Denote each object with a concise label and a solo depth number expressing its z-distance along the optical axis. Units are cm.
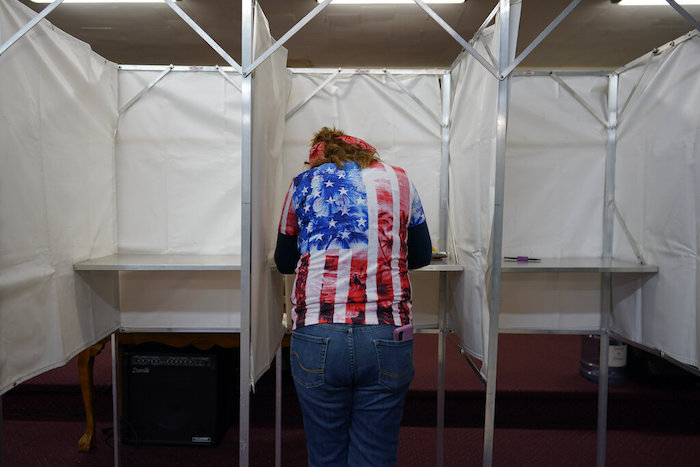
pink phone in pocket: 128
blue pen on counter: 212
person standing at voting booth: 126
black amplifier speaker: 252
